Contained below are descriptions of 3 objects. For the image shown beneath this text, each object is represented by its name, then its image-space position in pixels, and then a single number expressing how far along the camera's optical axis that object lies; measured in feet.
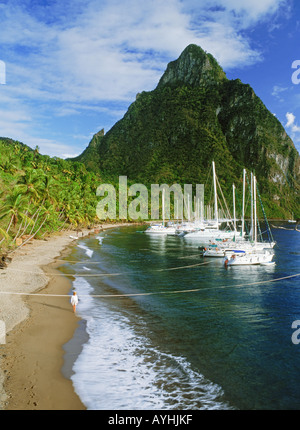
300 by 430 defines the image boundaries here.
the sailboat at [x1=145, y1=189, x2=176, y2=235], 332.39
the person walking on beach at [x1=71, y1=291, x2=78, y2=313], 74.23
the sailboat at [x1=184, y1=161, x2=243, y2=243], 251.27
